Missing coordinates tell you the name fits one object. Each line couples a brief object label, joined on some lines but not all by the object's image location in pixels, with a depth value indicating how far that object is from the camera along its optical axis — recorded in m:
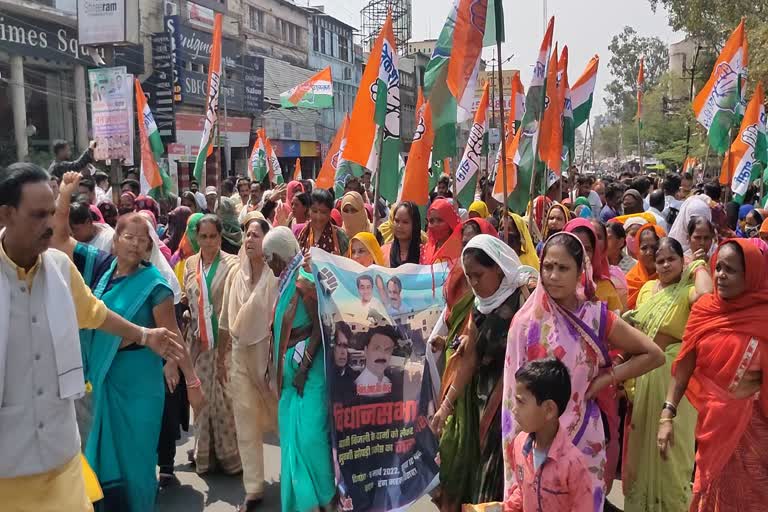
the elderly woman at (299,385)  3.56
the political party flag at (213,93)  8.84
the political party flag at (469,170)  8.24
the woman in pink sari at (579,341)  2.83
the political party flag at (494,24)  6.18
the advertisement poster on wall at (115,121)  13.74
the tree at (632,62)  62.59
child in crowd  2.47
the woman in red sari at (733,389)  2.96
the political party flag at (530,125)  7.45
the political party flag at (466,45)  6.30
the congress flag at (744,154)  8.97
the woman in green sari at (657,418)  3.53
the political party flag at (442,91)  6.62
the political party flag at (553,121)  7.96
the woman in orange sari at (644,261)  4.34
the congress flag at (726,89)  8.99
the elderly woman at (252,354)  4.18
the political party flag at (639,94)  18.99
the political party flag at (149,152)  9.66
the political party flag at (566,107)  8.70
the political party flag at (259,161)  14.30
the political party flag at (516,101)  12.39
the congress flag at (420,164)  6.49
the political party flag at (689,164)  19.20
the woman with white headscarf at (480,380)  3.24
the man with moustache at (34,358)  2.19
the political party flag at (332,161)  9.85
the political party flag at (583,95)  10.30
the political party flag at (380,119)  6.37
